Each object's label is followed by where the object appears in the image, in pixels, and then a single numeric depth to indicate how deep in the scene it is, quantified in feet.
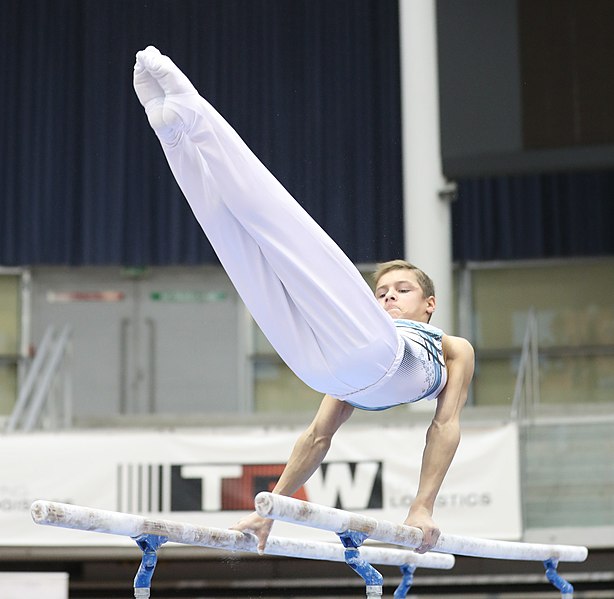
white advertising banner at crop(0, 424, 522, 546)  55.42
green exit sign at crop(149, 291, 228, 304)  89.10
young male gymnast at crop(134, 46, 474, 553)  26.32
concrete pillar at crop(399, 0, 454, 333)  68.59
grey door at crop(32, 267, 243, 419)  87.51
